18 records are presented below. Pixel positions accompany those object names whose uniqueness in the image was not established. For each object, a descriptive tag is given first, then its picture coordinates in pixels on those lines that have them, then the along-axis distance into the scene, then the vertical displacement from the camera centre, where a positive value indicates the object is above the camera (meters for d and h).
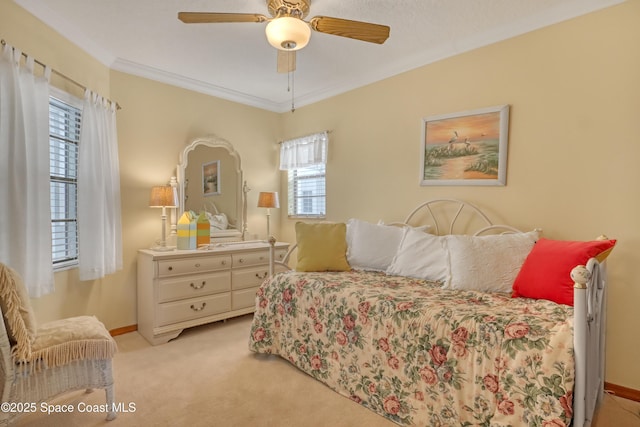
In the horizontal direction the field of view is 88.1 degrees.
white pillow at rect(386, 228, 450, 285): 2.38 -0.42
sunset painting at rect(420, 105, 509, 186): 2.46 +0.44
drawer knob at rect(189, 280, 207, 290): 3.00 -0.80
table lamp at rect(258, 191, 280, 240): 3.77 -0.01
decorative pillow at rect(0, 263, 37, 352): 1.54 -0.55
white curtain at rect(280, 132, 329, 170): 3.70 +0.57
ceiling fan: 1.70 +0.93
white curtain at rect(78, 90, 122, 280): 2.51 +0.03
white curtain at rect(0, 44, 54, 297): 1.80 +0.12
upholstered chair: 1.52 -0.79
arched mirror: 3.43 +0.14
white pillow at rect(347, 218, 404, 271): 2.72 -0.37
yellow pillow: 2.65 -0.38
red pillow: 1.69 -0.34
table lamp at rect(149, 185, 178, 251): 3.03 -0.03
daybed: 1.34 -0.62
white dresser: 2.83 -0.82
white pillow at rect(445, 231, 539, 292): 2.05 -0.36
